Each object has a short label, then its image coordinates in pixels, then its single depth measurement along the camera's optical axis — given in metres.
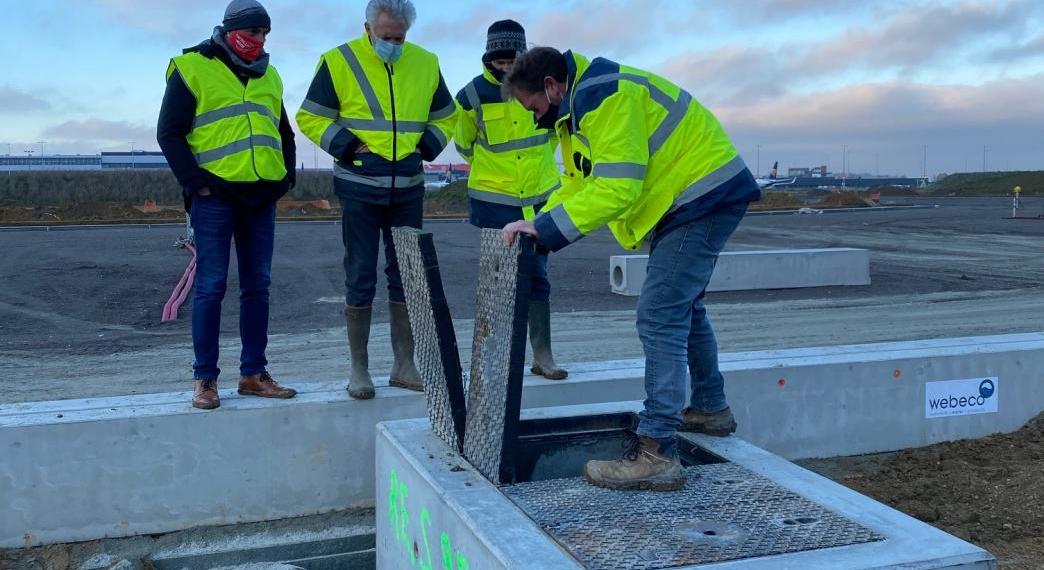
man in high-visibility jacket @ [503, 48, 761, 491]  3.88
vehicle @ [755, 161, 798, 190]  93.62
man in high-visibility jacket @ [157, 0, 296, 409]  5.11
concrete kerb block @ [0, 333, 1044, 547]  4.90
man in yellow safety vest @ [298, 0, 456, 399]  5.37
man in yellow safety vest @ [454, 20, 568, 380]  5.72
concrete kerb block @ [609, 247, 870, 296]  13.48
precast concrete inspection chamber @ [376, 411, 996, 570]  3.05
